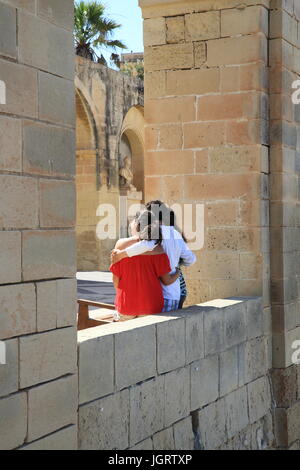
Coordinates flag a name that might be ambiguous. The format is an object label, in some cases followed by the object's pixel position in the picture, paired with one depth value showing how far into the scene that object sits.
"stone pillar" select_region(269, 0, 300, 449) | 12.52
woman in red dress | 10.48
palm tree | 44.37
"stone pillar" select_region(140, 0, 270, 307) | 12.17
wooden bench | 11.37
